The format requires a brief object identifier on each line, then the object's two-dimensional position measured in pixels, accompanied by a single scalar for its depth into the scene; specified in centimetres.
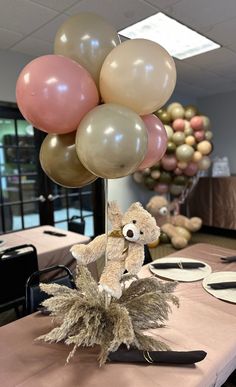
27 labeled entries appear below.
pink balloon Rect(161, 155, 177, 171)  371
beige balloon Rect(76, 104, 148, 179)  89
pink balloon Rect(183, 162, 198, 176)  381
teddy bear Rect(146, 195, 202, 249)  384
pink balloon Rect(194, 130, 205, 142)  372
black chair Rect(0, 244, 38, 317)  183
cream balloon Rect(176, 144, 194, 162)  356
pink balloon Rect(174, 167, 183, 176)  381
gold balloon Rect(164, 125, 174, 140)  363
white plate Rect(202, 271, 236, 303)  130
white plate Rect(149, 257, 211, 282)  151
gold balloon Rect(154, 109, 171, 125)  371
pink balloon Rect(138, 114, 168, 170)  113
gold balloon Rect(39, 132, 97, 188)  107
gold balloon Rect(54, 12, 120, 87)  105
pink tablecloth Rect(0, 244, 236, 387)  84
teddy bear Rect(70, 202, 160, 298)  96
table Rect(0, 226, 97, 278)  208
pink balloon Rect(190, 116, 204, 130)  365
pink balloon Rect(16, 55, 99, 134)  92
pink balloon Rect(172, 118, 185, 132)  364
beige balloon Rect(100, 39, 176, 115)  95
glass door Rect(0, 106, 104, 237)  318
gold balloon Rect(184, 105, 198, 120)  373
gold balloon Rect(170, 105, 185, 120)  367
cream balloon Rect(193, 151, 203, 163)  372
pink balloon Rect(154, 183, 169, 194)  400
